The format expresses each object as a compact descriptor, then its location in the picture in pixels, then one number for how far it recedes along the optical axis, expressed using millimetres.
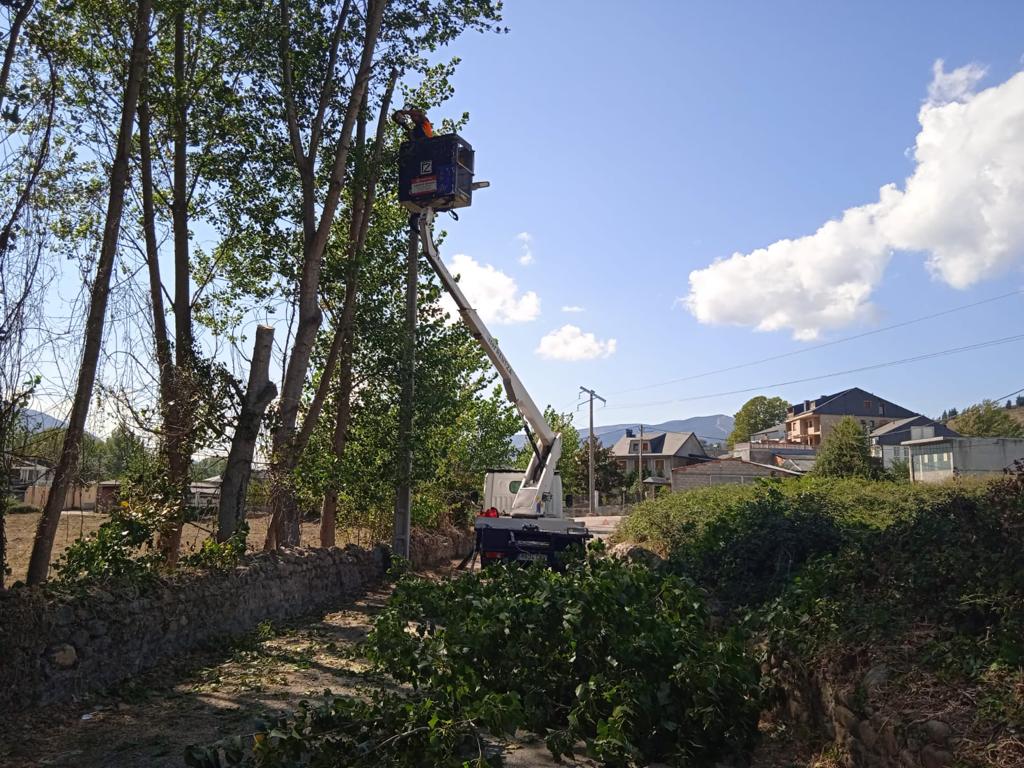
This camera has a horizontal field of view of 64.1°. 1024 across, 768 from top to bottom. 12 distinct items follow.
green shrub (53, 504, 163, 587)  7547
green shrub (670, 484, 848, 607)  8859
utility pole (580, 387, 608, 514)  54012
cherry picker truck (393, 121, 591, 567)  15070
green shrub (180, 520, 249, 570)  9484
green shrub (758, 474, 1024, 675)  5051
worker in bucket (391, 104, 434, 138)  16297
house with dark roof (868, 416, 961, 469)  62812
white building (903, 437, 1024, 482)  42438
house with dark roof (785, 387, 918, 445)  100875
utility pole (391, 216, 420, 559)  15851
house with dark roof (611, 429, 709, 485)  89688
